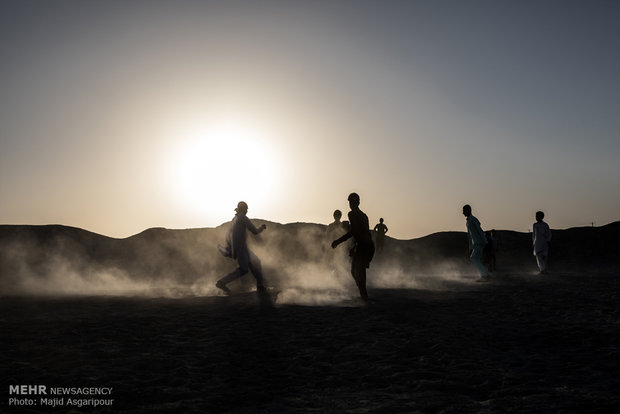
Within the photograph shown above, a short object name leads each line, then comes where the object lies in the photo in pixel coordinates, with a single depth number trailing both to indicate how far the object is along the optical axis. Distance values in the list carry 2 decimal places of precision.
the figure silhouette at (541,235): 18.34
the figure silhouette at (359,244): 11.14
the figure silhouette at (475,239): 16.16
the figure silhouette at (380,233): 25.25
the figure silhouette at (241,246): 12.69
